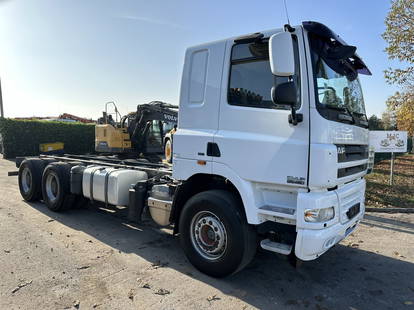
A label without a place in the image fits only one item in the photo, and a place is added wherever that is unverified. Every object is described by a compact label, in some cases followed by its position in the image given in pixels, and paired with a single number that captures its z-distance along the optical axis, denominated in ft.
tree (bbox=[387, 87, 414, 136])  43.27
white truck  10.52
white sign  31.42
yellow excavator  47.57
